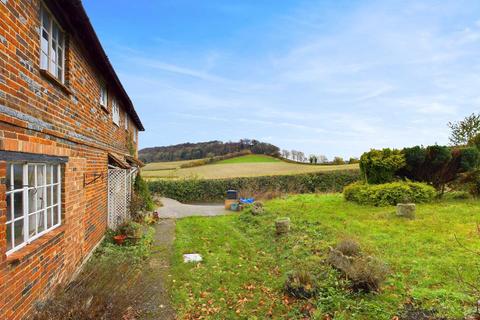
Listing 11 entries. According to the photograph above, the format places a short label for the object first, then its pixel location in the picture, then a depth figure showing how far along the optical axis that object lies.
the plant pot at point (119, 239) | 9.24
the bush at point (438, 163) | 14.67
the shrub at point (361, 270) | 5.55
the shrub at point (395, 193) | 14.09
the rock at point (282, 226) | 10.70
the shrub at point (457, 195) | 15.05
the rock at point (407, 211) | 11.13
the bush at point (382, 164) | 15.44
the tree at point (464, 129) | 23.64
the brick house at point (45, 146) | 3.54
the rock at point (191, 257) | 8.52
